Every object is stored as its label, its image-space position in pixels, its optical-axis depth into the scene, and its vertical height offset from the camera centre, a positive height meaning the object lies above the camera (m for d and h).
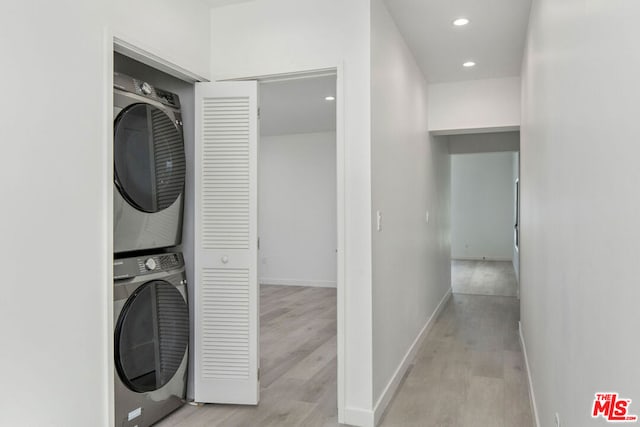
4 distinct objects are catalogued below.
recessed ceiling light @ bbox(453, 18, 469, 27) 3.36 +1.43
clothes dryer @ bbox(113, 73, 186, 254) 2.45 +0.28
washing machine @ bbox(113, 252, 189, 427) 2.45 -0.70
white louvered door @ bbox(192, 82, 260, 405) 3.01 -0.19
